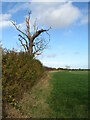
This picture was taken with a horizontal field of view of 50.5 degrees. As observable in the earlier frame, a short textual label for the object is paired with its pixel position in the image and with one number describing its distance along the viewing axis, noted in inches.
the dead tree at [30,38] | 556.1
